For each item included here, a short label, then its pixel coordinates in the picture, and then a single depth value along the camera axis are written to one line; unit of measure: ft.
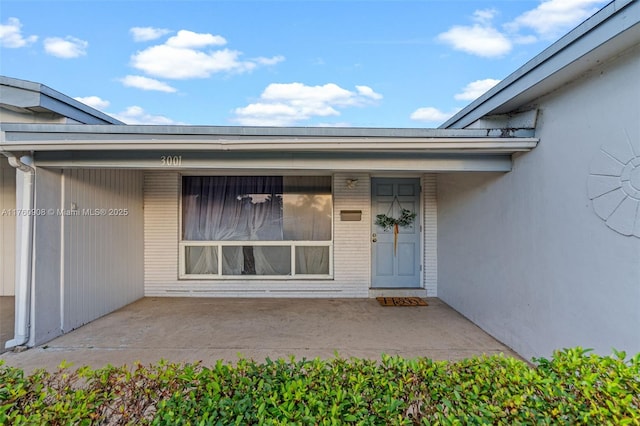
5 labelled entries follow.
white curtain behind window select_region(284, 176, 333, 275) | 19.62
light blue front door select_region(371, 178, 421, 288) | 19.67
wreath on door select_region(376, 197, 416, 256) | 19.71
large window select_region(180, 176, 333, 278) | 19.54
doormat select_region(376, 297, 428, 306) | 17.49
